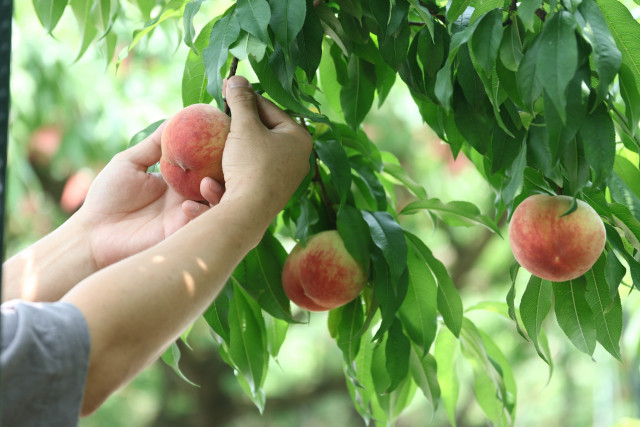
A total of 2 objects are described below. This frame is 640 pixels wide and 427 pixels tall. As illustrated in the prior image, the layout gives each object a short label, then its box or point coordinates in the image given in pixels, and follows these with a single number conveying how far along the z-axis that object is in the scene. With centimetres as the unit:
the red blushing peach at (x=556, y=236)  140
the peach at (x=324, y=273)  146
